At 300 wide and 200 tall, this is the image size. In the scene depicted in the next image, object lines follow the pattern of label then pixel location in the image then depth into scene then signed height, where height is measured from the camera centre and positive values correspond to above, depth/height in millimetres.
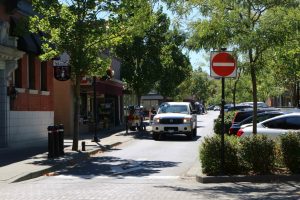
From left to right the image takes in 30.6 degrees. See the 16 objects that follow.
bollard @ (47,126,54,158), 17984 -964
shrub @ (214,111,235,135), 26031 -469
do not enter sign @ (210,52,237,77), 13064 +1155
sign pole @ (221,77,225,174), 12688 -923
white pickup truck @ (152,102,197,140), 28188 -513
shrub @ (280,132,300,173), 12727 -909
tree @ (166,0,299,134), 12680 +2076
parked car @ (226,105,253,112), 33600 +369
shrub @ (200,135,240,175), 12859 -1051
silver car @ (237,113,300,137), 16547 -381
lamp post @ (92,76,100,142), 25672 -1019
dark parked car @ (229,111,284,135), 20031 -236
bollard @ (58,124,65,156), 18688 -831
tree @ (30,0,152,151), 19156 +3185
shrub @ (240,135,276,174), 12742 -967
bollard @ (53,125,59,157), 18203 -870
